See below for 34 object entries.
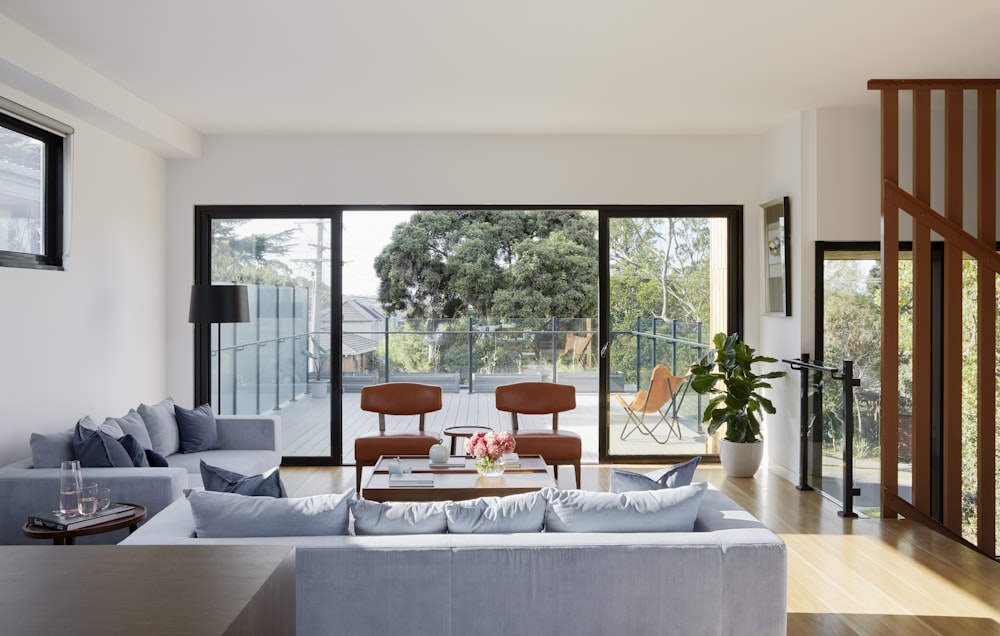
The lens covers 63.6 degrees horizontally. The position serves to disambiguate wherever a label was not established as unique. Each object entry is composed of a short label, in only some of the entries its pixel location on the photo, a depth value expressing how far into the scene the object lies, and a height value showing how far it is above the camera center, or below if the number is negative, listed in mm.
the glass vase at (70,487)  3334 -701
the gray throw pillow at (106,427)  4693 -646
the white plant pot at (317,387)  7188 -611
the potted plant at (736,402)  6426 -671
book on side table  3402 -864
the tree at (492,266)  9430 +636
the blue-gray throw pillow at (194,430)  5676 -793
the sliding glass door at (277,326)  7125 -68
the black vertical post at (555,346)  8540 -297
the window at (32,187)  4773 +822
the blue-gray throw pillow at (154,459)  4727 -829
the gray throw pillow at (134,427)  5016 -684
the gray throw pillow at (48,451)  4363 -722
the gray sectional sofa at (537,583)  2770 -922
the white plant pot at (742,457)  6512 -1124
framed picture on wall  6434 +476
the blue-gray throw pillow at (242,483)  3174 -656
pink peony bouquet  4770 -754
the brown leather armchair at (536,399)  6613 -661
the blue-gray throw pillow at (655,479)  3336 -676
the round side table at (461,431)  5946 -843
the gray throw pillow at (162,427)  5371 -734
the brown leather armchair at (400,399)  6566 -657
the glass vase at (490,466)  4812 -884
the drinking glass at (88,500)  3457 -779
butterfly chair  7176 -754
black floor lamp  6254 +104
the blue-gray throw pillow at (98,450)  4410 -725
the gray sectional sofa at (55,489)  4090 -873
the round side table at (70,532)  3354 -896
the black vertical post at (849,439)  5461 -829
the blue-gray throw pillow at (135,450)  4551 -749
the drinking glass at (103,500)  3551 -800
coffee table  4527 -959
